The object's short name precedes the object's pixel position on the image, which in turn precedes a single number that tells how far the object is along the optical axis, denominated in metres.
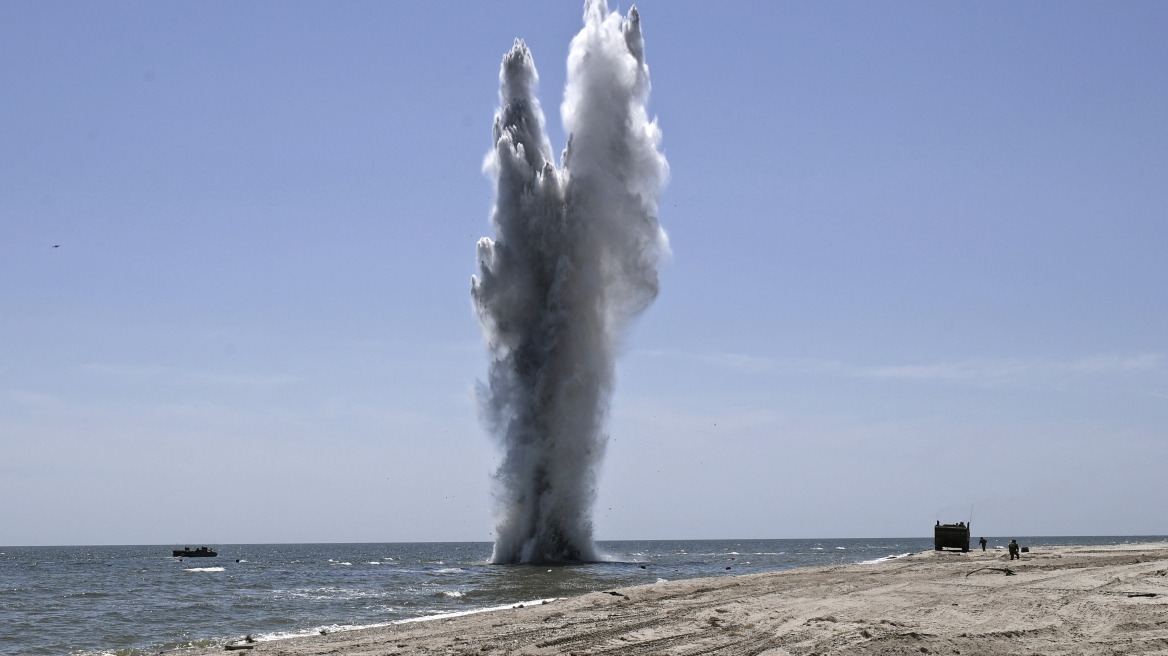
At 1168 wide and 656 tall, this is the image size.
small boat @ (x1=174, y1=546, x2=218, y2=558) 116.31
